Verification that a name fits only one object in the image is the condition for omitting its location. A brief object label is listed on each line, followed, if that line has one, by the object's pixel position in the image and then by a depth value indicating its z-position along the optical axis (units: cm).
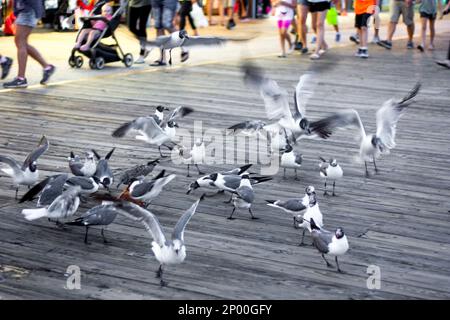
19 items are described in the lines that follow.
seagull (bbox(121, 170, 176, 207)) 705
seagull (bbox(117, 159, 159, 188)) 778
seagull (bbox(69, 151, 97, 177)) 762
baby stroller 1507
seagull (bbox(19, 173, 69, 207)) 665
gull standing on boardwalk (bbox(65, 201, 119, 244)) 639
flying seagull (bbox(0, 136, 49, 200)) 745
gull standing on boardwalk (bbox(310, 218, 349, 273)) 600
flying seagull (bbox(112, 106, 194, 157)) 883
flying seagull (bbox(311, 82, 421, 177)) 870
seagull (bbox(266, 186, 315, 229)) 699
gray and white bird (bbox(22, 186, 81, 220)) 659
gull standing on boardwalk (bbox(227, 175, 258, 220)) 721
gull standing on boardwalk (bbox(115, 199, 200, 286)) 572
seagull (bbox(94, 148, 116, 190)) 747
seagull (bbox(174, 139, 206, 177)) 877
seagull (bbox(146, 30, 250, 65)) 1049
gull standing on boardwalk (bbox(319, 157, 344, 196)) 810
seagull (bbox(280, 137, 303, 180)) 848
